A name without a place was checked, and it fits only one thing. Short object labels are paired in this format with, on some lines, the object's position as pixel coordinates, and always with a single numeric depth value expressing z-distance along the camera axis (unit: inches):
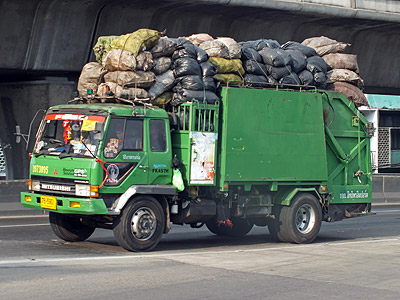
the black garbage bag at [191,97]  513.0
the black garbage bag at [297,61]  587.2
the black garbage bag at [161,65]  517.7
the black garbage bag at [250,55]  569.3
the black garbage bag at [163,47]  521.0
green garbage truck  480.1
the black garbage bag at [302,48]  613.0
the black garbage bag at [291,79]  574.6
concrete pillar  894.4
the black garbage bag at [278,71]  571.0
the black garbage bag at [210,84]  524.1
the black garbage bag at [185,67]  518.6
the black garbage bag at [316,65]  598.2
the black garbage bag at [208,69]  529.3
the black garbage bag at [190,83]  514.6
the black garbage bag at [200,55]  533.3
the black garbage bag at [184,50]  525.0
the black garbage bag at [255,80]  552.2
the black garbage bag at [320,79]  596.7
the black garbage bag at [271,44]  604.7
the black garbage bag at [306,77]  587.2
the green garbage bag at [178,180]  502.3
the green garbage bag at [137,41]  508.4
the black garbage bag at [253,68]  562.6
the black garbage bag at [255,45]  595.8
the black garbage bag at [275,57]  573.9
